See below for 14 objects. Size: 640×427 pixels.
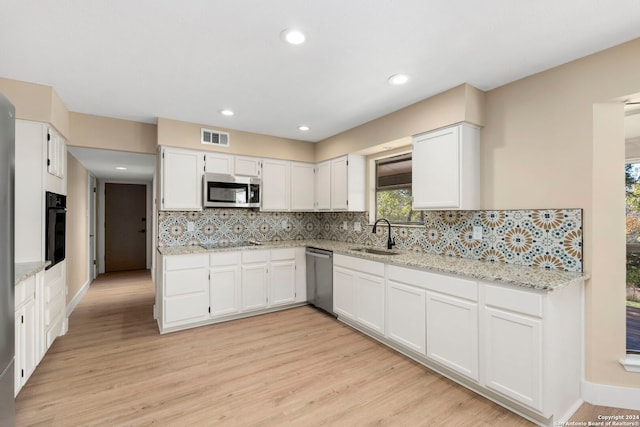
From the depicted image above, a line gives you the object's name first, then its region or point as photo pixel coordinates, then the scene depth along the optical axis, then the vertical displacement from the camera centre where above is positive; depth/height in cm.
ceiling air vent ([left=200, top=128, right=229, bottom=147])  374 +97
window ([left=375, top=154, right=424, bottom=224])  366 +29
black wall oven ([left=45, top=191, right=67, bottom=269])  266 -14
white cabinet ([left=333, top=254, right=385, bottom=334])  297 -85
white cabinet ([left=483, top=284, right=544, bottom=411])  180 -85
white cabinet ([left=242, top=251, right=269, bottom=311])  373 -86
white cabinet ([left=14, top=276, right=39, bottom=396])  200 -87
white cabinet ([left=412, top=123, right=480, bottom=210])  262 +41
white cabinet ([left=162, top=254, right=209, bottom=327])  326 -87
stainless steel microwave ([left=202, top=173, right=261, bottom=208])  375 +29
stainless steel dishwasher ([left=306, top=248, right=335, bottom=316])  374 -88
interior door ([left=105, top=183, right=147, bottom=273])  697 -34
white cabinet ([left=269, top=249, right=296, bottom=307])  394 -87
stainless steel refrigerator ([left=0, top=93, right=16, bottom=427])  120 -21
